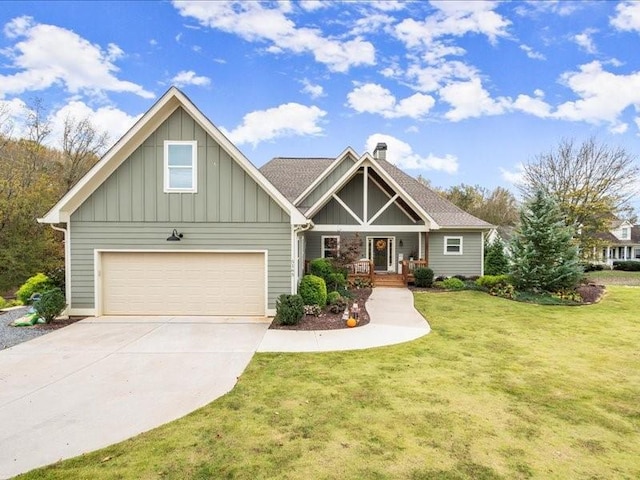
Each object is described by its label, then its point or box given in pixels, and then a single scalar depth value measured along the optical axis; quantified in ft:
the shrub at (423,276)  53.88
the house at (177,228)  33.01
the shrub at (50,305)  30.53
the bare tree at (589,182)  87.35
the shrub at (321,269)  44.60
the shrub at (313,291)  35.06
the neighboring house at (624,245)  131.48
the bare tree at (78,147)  89.04
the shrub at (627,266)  106.73
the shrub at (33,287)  36.47
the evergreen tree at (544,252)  45.65
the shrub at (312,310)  34.11
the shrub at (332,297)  37.92
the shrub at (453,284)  52.47
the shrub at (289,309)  30.42
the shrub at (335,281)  44.99
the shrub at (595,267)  100.00
